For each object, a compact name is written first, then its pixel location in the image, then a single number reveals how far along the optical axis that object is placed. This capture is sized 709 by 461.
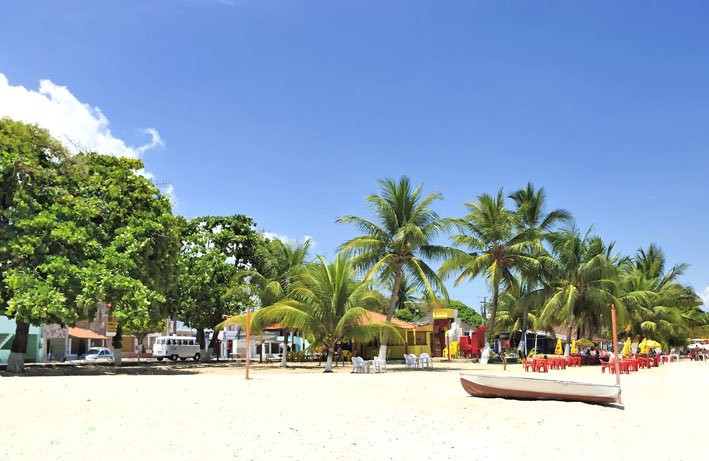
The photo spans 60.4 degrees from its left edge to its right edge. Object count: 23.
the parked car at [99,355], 43.06
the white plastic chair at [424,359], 26.98
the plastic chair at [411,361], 26.85
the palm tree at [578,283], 34.12
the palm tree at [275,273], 30.69
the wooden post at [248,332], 18.82
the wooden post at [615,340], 14.21
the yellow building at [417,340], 36.73
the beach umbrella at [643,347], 36.50
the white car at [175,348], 42.75
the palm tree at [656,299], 43.31
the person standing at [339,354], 31.75
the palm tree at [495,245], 31.19
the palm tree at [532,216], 33.84
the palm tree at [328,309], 23.33
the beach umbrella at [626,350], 32.91
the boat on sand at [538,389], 13.39
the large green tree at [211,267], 32.88
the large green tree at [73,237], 19.97
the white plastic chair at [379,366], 24.21
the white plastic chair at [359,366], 23.41
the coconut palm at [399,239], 26.78
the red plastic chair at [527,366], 25.08
